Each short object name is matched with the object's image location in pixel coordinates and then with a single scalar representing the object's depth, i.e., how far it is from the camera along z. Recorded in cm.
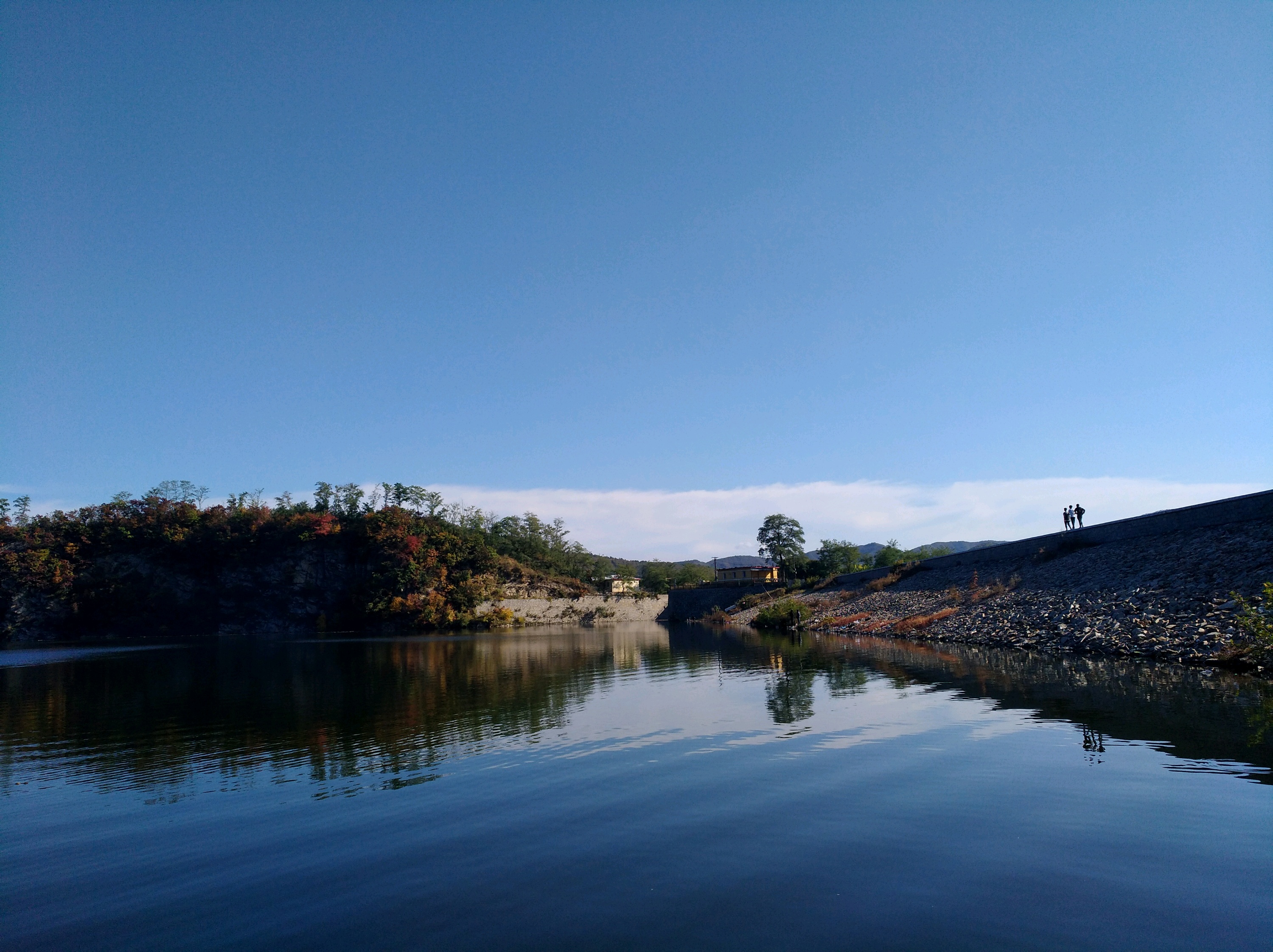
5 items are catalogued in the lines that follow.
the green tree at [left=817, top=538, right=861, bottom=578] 10844
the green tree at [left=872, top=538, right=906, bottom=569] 12650
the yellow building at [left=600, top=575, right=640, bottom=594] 13375
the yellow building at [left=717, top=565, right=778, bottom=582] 12112
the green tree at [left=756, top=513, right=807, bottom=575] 10812
